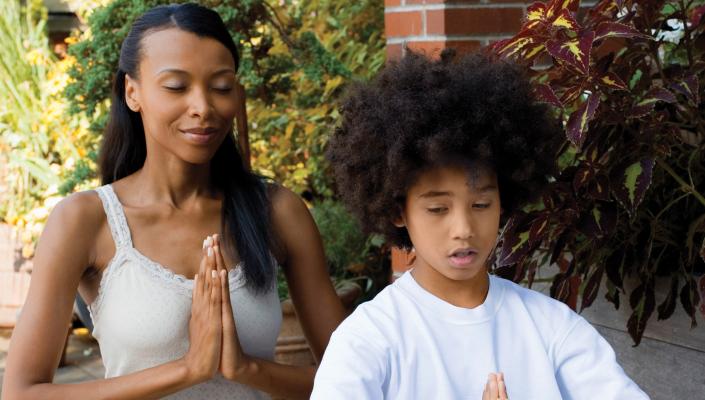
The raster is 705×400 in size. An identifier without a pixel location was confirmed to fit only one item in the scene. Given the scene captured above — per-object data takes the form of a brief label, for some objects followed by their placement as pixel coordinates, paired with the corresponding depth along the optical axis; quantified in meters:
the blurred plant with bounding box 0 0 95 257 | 6.43
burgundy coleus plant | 2.55
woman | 2.36
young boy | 1.98
